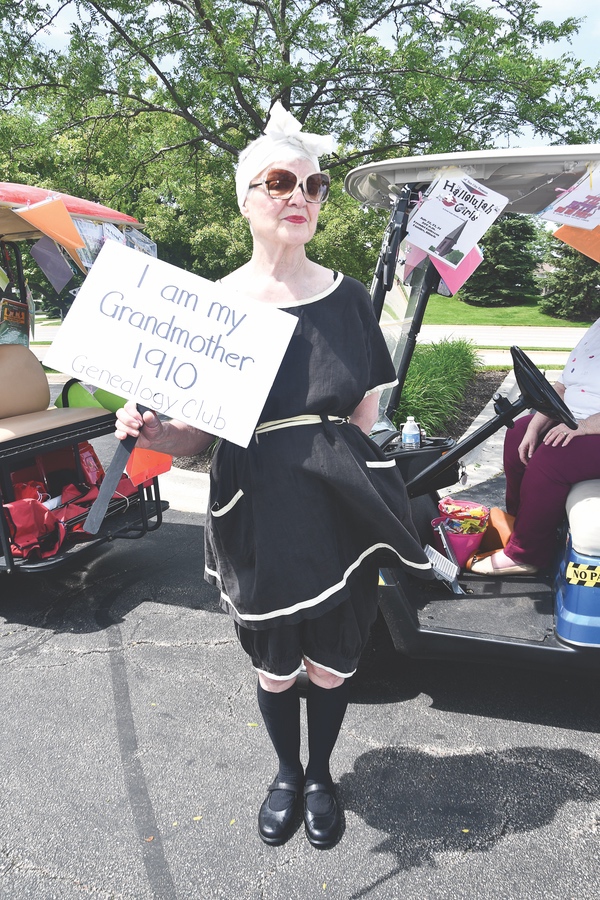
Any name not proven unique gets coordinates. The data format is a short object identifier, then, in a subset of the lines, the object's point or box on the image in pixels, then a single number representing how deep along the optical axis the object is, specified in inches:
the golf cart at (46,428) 129.3
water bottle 107.9
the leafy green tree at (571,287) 719.7
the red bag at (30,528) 132.9
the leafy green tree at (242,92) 233.5
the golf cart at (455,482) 88.6
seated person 98.1
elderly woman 66.4
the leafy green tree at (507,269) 745.2
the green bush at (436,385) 267.0
